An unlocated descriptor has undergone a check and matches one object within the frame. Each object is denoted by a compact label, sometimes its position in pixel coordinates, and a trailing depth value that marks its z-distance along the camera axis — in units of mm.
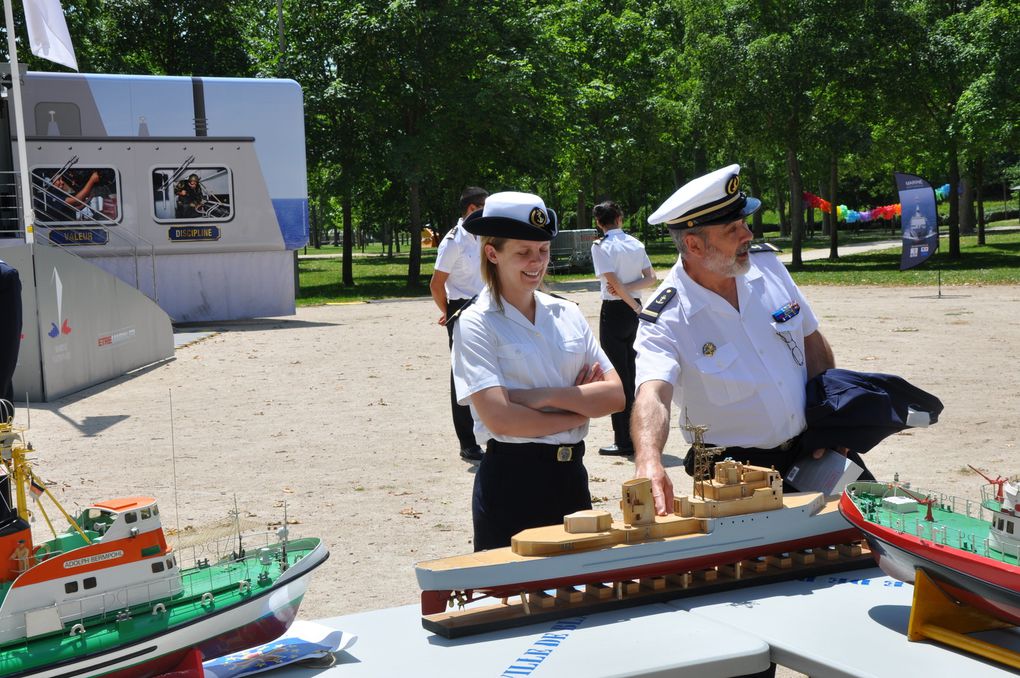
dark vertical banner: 23375
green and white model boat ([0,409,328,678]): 2365
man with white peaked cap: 3615
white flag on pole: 12297
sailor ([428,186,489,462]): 8265
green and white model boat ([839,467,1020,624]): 2412
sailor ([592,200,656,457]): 8727
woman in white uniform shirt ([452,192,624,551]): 3459
